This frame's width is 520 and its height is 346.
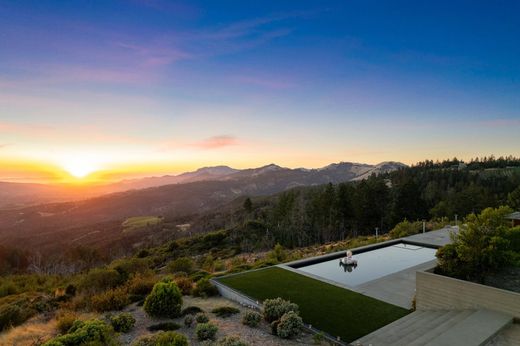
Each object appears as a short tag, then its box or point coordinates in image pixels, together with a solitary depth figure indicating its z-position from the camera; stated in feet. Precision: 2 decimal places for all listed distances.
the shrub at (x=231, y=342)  20.90
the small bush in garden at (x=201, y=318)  27.78
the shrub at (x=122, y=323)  26.35
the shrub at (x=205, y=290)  37.83
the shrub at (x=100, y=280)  41.01
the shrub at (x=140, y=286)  37.99
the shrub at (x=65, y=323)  26.63
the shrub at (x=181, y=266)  56.08
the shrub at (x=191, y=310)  30.25
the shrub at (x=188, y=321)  27.30
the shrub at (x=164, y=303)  29.22
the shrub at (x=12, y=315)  29.86
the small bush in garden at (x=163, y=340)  20.54
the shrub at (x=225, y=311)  30.25
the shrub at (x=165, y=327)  26.50
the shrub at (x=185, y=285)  38.47
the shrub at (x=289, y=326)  24.80
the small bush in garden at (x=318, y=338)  23.97
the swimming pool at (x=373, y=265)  43.67
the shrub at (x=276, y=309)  27.86
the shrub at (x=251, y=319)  27.35
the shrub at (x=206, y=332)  24.04
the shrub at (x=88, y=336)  20.74
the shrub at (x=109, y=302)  32.86
